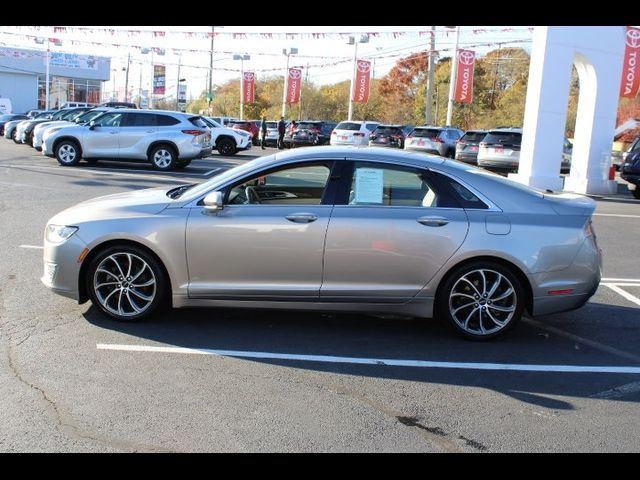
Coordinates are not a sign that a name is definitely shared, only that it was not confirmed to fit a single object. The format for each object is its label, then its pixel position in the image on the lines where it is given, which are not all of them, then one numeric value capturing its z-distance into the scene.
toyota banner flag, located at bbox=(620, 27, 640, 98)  21.45
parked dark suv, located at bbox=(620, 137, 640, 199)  17.08
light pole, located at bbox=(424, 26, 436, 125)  36.00
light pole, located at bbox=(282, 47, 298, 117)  49.32
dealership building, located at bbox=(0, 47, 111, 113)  65.44
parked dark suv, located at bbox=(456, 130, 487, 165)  24.73
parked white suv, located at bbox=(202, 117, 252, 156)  26.75
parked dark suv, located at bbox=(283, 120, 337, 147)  35.16
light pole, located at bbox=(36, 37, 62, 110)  57.03
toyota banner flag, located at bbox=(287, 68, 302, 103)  48.16
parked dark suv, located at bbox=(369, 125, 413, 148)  29.33
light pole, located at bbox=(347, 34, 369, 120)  40.25
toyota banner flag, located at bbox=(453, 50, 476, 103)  35.06
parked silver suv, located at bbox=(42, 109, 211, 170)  18.44
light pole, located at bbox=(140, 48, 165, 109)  44.17
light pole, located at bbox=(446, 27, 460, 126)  35.20
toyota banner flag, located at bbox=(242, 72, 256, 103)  50.91
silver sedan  5.29
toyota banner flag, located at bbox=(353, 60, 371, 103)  43.44
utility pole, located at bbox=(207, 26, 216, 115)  51.72
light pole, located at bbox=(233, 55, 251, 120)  49.85
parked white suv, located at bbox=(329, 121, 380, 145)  30.50
